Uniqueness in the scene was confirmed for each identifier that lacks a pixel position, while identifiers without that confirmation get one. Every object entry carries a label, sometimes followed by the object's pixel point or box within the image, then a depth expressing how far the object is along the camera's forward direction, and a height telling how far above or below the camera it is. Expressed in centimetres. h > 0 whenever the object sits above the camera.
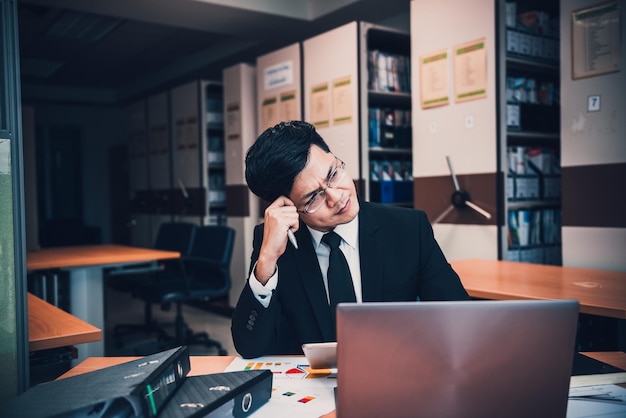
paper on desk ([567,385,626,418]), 101 -43
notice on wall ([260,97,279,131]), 477 +71
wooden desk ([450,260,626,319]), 194 -42
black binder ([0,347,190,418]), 88 -36
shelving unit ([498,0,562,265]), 329 +34
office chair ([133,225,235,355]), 390 -71
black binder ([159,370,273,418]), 96 -39
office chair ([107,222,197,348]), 445 -70
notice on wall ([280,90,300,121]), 454 +72
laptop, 82 -27
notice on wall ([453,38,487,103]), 313 +70
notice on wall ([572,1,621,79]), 261 +73
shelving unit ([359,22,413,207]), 398 +59
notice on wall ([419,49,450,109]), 337 +69
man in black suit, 146 -19
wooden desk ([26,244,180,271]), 347 -46
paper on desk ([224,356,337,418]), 106 -44
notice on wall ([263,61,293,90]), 458 +101
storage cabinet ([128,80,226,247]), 583 +39
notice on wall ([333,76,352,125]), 399 +67
